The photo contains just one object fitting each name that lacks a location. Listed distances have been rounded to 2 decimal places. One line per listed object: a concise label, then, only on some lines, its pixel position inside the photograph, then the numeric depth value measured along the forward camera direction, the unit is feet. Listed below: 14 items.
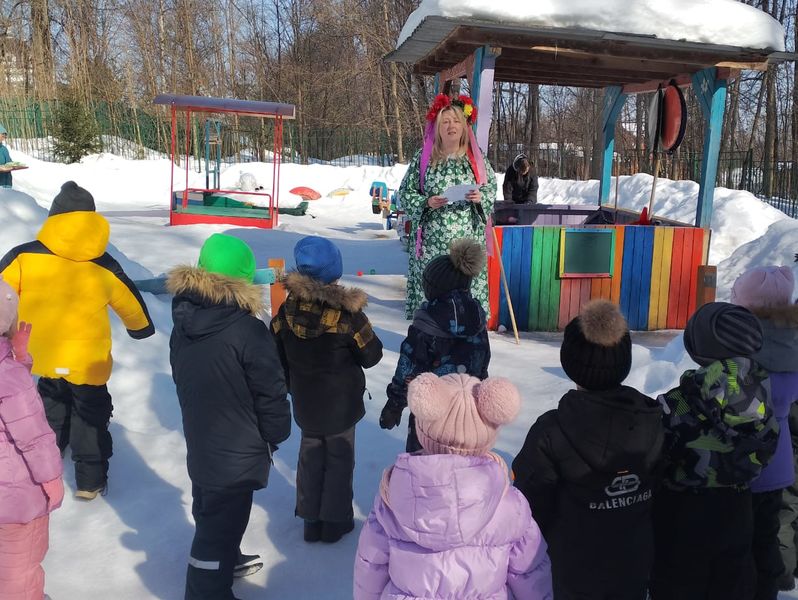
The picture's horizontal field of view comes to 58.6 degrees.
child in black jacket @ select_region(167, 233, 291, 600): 8.23
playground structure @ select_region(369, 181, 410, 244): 48.78
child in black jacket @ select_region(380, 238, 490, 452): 9.15
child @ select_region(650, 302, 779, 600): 7.18
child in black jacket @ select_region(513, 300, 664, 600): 6.75
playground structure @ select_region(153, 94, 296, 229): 44.62
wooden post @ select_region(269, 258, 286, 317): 15.61
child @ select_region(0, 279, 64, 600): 7.30
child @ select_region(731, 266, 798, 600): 8.15
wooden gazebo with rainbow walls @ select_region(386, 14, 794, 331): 20.63
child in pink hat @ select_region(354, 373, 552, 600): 5.53
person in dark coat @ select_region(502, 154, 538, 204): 32.17
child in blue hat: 9.39
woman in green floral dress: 15.52
